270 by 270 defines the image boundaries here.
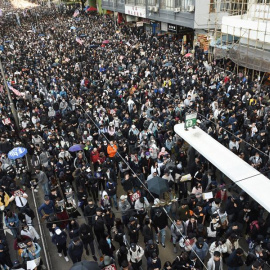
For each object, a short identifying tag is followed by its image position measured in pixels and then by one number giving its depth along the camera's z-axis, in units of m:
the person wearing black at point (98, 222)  7.39
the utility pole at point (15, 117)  13.68
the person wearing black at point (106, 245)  7.27
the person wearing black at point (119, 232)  7.29
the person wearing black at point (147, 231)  7.26
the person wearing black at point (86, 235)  7.24
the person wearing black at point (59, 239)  7.26
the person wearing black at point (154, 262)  6.39
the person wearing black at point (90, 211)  7.79
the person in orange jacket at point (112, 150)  10.48
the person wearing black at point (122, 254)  6.75
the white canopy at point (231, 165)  7.09
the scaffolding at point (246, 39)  18.80
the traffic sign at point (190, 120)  9.56
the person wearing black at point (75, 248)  6.93
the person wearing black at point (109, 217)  7.67
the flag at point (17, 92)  15.03
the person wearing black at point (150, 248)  6.73
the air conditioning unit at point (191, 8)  24.53
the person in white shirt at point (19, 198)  8.34
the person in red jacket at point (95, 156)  10.32
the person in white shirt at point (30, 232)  7.21
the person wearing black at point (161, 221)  7.61
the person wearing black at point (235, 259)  6.32
